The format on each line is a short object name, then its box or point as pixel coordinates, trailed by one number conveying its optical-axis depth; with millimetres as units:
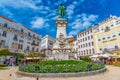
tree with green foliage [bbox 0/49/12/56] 16095
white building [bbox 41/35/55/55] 40010
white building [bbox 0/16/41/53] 21147
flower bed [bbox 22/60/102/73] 6945
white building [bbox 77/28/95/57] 27823
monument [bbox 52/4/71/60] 13634
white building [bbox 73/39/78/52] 33624
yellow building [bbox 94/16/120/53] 22048
